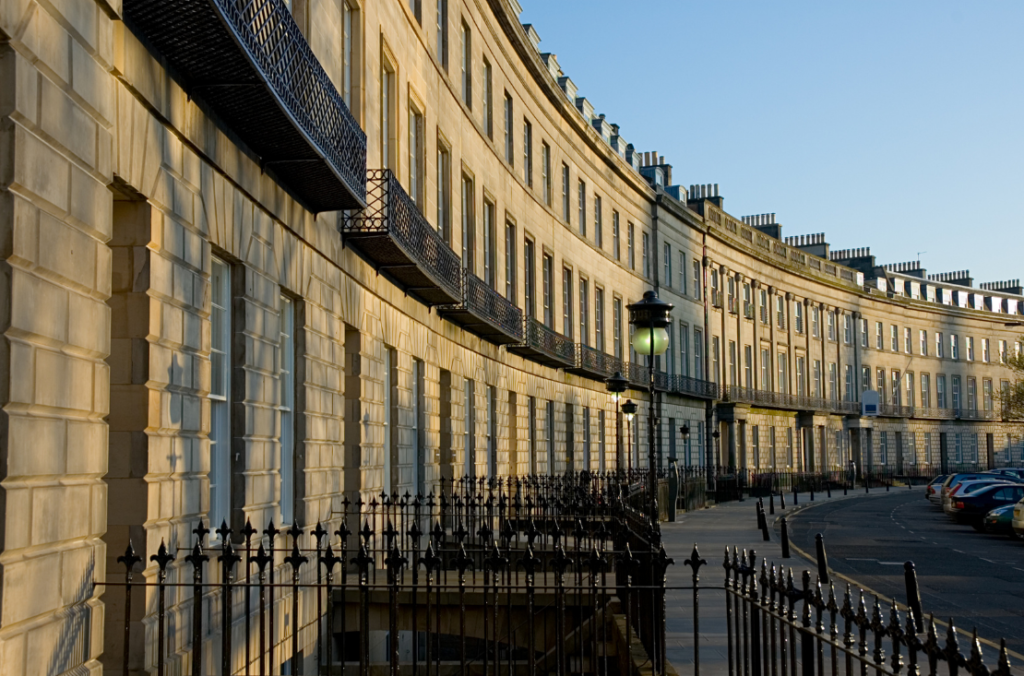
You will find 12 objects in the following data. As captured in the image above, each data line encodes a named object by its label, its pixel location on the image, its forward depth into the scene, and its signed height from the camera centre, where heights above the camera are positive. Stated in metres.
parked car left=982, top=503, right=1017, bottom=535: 29.64 -1.76
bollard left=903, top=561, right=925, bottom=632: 13.23 -1.53
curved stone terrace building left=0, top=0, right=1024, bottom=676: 6.50 +1.83
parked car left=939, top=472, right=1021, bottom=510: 36.19 -0.93
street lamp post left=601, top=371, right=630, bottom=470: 27.66 +1.59
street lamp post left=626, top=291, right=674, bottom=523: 14.57 +1.57
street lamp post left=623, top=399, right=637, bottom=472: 31.42 +1.19
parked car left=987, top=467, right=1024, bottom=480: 47.08 -0.91
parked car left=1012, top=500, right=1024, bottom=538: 26.94 -1.57
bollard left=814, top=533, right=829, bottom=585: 17.72 -1.62
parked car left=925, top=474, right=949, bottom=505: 42.97 -1.51
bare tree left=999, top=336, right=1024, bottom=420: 69.36 +3.24
